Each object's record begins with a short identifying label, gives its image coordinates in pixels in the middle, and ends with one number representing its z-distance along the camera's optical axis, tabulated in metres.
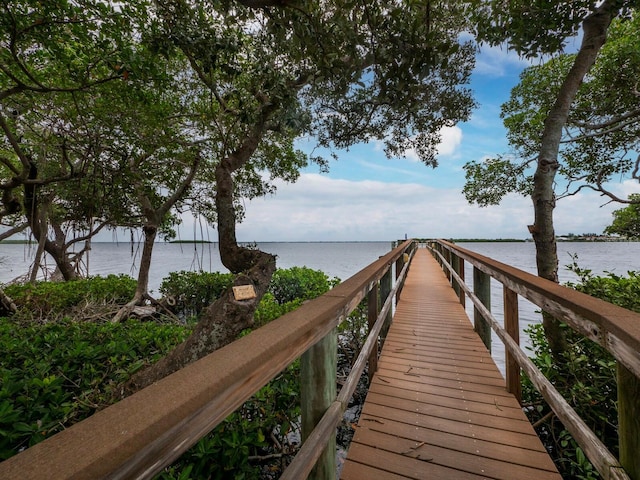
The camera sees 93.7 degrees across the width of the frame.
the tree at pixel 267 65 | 2.50
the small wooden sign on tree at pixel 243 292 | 2.57
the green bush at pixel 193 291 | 9.37
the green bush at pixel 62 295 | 7.19
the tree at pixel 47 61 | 3.08
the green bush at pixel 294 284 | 9.04
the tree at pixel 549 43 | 3.09
